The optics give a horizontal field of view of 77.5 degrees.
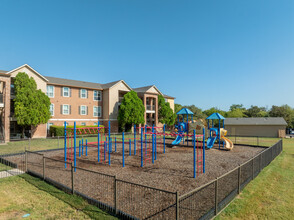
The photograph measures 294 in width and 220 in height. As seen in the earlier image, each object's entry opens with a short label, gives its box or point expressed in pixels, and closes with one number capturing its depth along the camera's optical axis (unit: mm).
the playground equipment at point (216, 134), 18312
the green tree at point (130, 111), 34959
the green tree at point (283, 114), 58625
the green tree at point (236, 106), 105662
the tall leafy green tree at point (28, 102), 24328
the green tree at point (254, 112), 72375
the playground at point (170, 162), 8953
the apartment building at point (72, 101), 23959
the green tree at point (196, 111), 61175
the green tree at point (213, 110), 74312
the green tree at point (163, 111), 44500
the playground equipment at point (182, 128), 19706
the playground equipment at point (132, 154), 11718
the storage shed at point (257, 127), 35062
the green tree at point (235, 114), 72188
